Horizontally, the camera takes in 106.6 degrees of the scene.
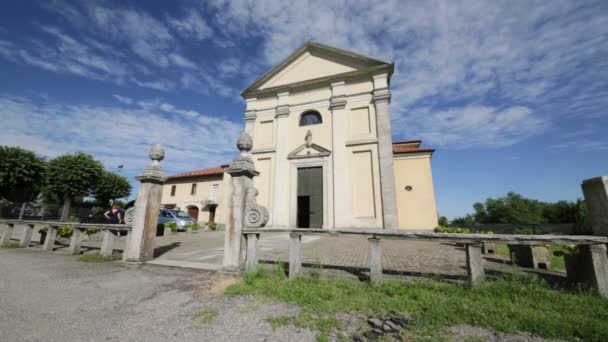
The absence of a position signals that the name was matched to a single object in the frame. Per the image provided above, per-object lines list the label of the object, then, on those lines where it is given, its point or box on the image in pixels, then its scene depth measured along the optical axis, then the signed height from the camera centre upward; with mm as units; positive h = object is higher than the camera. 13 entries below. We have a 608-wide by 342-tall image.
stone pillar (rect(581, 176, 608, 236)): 3074 +252
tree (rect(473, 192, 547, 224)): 54247 +2212
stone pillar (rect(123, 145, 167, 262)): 5055 +97
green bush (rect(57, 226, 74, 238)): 6572 -440
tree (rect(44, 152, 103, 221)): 19750 +3370
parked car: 14380 -152
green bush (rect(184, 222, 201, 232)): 13816 -636
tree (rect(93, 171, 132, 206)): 23777 +2946
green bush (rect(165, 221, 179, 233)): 12955 -583
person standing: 8133 +37
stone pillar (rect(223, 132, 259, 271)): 4293 +139
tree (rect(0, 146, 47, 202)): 18281 +3407
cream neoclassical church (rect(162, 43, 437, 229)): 12633 +4125
